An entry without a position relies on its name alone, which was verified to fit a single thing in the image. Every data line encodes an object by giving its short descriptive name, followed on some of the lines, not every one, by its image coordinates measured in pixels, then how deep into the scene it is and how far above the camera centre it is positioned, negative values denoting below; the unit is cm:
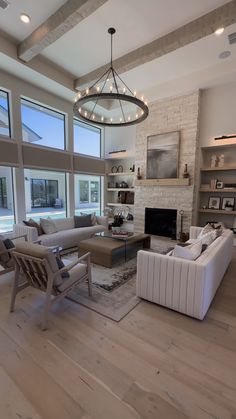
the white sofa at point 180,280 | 219 -106
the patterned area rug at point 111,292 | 244 -145
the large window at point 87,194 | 667 -21
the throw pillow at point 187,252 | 242 -77
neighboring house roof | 465 +143
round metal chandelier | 270 +252
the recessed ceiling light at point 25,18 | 324 +274
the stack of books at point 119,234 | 421 -97
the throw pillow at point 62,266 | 230 -91
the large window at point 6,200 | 475 -33
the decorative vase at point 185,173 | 546 +44
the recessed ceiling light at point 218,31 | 313 +250
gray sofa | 416 -106
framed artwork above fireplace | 570 +98
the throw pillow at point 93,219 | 582 -90
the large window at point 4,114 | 463 +166
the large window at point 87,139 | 650 +168
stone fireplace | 538 +120
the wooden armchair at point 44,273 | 207 -96
